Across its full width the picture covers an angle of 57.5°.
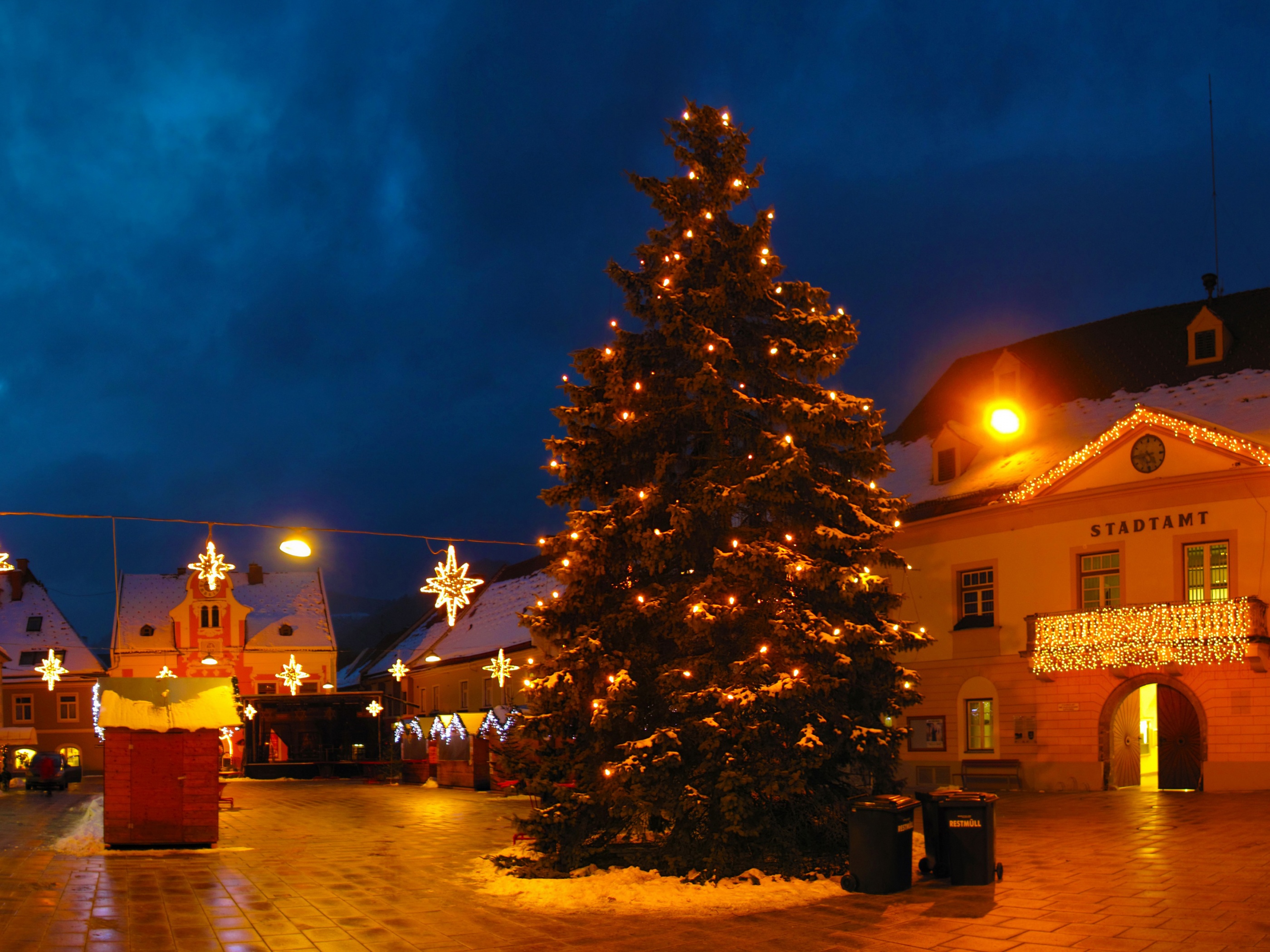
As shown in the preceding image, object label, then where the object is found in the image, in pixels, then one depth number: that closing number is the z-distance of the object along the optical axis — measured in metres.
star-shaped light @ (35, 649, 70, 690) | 44.19
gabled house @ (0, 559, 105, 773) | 62.81
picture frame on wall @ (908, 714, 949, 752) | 29.80
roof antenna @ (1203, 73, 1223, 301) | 30.05
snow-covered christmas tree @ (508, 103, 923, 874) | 14.35
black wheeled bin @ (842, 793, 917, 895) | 13.12
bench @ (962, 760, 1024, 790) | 27.64
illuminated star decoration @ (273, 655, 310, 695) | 48.81
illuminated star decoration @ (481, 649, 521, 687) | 36.75
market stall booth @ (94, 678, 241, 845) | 18.50
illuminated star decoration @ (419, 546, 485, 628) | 20.72
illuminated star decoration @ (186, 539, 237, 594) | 23.59
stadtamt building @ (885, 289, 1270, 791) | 24.30
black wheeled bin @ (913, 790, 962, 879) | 13.56
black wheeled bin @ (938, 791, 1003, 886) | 13.25
